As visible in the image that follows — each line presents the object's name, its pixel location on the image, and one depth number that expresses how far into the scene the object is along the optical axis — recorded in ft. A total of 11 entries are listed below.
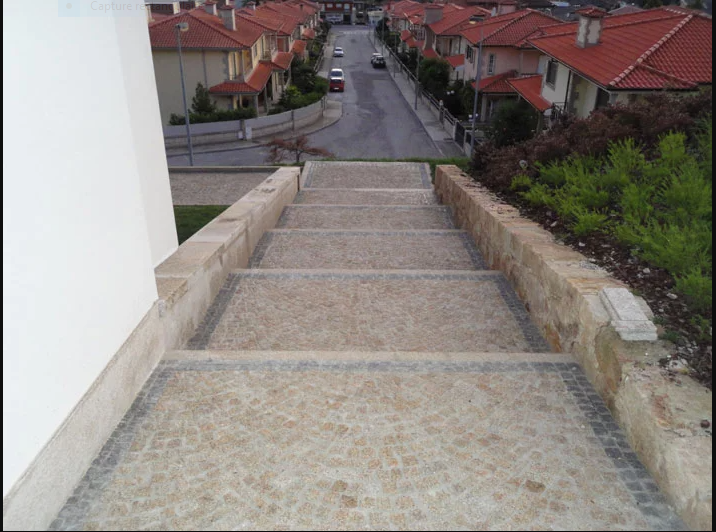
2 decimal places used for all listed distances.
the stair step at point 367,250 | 29.32
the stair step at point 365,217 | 38.70
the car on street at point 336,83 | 169.17
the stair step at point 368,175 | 62.13
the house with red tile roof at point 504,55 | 121.80
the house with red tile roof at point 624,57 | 59.31
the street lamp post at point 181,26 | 72.95
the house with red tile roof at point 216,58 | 119.96
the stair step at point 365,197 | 48.71
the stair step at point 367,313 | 19.65
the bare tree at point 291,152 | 91.56
